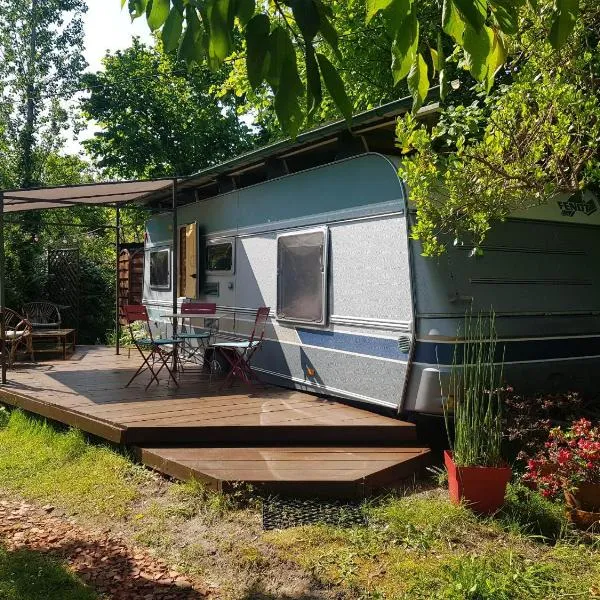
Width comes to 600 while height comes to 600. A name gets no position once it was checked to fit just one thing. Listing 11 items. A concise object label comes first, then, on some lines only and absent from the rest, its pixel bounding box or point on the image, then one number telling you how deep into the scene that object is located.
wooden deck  4.81
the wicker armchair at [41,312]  12.67
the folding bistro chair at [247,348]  7.31
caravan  5.52
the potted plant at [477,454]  4.29
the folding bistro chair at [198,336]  8.20
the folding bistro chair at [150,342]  7.22
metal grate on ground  4.18
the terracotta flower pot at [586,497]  4.19
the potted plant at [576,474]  4.20
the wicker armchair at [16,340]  9.07
